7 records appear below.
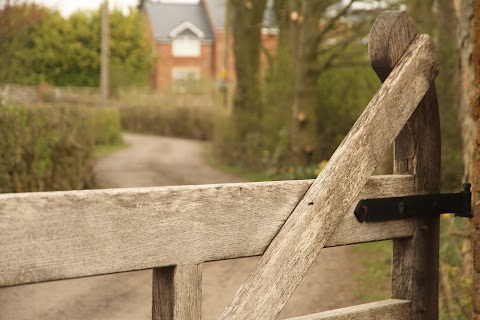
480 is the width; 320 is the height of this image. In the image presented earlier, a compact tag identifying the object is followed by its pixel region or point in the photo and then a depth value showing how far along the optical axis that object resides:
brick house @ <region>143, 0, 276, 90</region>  47.91
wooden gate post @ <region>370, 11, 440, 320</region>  2.74
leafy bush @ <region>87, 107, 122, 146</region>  22.64
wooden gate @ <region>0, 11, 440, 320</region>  1.82
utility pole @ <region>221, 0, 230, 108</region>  24.33
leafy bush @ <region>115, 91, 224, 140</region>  27.59
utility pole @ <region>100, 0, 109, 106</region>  26.08
